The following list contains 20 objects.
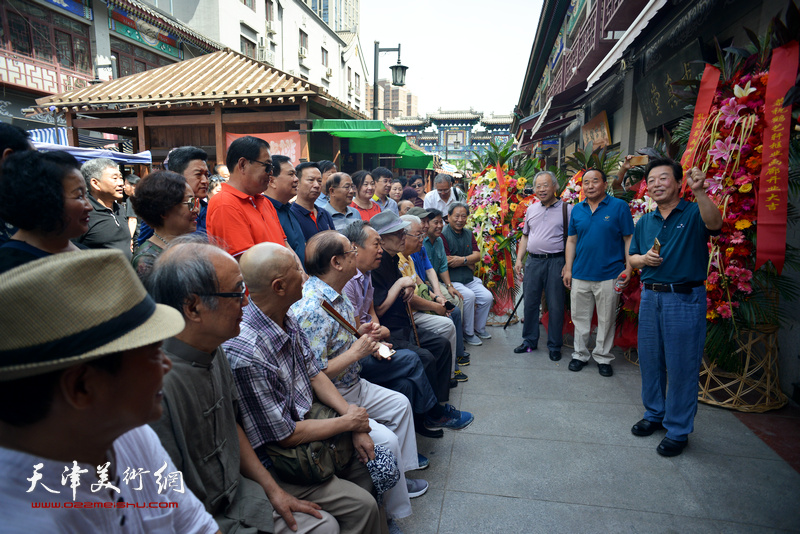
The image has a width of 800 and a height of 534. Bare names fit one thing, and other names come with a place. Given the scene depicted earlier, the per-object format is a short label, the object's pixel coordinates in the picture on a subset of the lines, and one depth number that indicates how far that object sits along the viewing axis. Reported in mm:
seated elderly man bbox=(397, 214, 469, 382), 3887
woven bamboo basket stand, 3326
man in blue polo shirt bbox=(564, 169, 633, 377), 4230
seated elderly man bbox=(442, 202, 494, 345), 5284
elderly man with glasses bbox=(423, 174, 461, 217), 7109
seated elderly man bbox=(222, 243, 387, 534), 1717
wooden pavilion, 7316
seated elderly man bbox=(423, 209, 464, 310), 4852
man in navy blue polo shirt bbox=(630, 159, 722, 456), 2873
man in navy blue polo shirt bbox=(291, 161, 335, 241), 3918
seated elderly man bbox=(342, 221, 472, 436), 2832
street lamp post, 11086
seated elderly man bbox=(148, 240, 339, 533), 1399
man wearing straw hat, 715
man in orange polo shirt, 2832
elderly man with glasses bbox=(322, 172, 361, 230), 4574
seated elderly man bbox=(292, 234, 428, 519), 2273
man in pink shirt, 4887
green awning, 7340
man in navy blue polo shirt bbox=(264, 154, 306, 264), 3459
